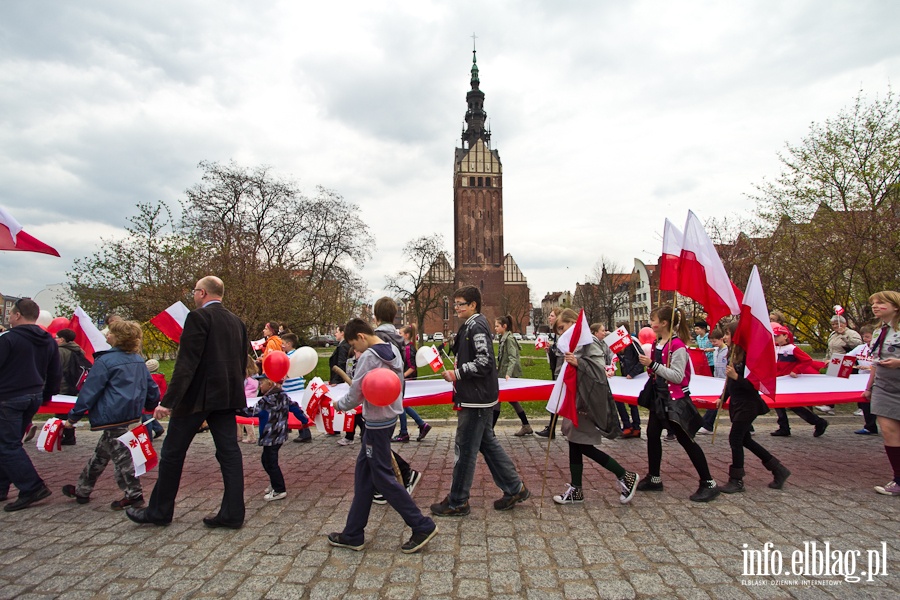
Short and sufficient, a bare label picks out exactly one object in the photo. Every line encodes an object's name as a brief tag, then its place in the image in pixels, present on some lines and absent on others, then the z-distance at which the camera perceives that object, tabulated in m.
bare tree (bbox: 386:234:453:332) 47.59
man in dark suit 4.24
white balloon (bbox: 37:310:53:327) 8.61
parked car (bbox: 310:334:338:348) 52.08
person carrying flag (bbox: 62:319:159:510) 4.88
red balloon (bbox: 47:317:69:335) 9.27
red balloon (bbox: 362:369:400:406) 3.68
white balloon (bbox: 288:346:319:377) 5.23
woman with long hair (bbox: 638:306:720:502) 4.93
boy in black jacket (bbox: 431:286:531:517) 4.48
